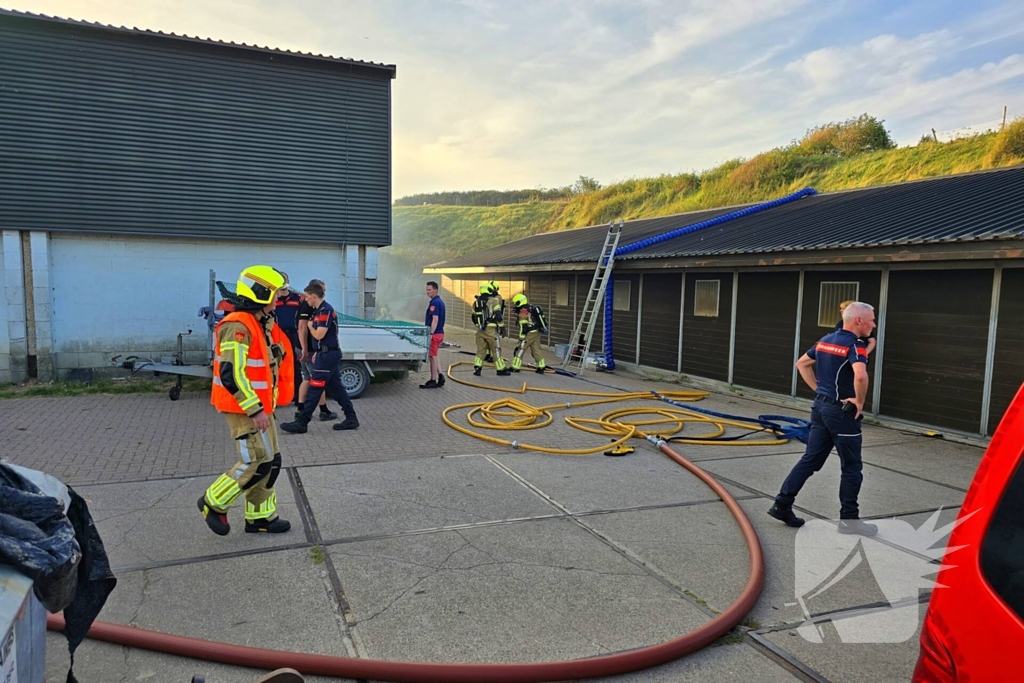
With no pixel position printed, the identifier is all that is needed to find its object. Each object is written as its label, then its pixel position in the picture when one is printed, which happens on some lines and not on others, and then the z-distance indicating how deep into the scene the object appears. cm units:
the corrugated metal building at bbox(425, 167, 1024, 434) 763
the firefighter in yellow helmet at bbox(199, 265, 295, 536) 424
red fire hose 284
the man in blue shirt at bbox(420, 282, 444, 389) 1115
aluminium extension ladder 1391
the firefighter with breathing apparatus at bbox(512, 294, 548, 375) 1322
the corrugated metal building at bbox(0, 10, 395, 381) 1107
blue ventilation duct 1415
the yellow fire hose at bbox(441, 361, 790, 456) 755
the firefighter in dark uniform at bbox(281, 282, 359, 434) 743
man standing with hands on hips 467
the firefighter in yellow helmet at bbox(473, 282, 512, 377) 1233
